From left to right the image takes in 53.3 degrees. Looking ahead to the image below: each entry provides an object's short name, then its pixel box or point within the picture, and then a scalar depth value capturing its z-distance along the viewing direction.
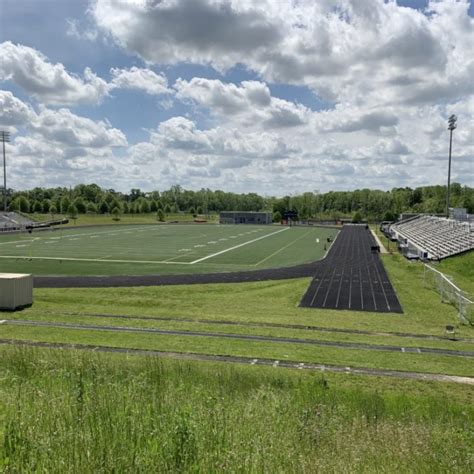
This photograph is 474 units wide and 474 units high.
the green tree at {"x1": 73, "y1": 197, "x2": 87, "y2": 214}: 147.25
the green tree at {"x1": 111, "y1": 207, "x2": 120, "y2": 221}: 137.39
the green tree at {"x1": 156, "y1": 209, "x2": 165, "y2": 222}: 141.19
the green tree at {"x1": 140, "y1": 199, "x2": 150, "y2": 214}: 168.39
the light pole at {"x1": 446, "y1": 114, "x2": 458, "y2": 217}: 73.75
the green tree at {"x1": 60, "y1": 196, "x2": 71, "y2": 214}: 136.91
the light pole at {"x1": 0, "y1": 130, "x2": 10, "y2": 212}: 100.89
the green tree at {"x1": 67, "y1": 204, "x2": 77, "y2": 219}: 129.50
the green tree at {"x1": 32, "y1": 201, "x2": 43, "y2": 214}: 141.38
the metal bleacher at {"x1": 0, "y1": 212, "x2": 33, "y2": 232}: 91.34
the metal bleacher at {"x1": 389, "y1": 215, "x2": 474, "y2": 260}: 51.09
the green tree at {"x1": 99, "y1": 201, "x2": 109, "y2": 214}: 157.25
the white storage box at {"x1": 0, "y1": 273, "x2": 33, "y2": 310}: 26.67
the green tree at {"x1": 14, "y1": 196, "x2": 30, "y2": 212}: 130.62
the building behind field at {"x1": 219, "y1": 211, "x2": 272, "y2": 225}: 136.12
